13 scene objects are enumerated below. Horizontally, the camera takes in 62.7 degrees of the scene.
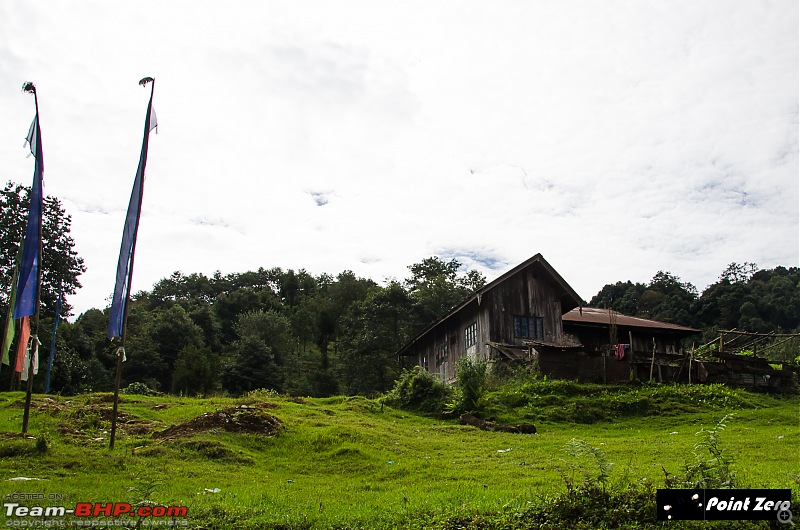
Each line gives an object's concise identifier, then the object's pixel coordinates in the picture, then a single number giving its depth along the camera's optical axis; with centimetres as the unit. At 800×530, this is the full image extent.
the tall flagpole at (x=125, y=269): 1557
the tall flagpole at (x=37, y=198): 1609
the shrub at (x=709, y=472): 907
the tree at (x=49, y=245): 4353
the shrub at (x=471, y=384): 2334
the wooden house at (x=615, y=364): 2861
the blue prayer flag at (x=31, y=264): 1606
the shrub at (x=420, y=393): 2547
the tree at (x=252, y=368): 5012
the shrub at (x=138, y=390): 3169
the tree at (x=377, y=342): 5038
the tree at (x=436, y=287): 5303
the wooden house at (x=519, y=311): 3269
